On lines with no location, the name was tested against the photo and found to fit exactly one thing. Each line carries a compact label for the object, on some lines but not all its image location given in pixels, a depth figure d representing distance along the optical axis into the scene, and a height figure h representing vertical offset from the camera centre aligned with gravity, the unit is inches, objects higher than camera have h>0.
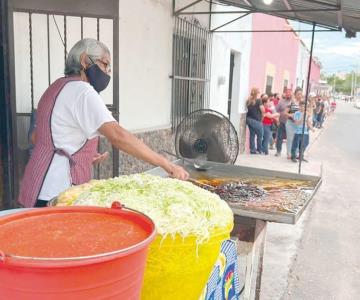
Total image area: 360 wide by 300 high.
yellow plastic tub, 53.9 -24.2
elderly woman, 83.0 -10.0
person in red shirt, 453.4 -42.2
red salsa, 40.8 -16.5
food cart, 96.4 -29.7
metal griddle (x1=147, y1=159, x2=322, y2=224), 132.2 -29.3
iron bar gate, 136.2 +10.3
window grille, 261.1 +10.6
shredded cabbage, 55.4 -17.4
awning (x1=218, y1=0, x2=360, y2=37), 220.4 +46.8
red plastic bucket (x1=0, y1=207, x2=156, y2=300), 35.8 -17.5
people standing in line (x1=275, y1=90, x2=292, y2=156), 447.2 -40.3
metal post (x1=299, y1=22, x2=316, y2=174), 254.9 +27.9
